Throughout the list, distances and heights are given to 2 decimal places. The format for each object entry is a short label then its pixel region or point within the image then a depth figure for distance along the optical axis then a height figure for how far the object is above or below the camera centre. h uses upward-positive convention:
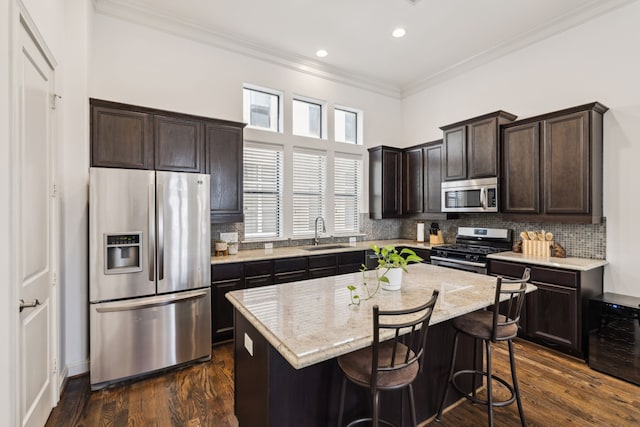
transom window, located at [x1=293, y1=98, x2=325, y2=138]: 4.83 +1.56
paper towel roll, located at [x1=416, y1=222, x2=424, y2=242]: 5.26 -0.33
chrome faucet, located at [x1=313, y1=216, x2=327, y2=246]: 4.84 -0.39
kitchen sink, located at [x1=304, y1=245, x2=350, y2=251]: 4.55 -0.53
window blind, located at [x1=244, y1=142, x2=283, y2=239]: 4.32 +0.34
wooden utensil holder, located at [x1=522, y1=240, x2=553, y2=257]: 3.62 -0.42
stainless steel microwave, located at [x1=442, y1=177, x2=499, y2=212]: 3.97 +0.25
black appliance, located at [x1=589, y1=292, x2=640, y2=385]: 2.66 -1.12
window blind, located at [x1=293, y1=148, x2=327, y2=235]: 4.74 +0.41
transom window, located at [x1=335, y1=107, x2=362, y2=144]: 5.30 +1.55
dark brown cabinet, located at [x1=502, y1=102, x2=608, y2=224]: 3.21 +0.54
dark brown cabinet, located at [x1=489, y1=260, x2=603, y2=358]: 3.01 -0.96
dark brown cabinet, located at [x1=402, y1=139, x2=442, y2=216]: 4.83 +0.58
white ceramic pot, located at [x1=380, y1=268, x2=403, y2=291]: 2.15 -0.46
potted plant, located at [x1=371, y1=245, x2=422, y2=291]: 2.10 -0.39
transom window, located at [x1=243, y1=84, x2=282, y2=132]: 4.41 +1.57
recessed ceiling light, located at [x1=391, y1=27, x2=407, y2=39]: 3.86 +2.32
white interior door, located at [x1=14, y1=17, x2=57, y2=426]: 1.76 -0.12
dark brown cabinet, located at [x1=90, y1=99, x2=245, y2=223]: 3.00 +0.74
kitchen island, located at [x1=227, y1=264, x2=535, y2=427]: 1.43 -0.59
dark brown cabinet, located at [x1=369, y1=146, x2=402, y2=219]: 5.20 +0.54
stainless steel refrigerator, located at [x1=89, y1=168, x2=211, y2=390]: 2.60 -0.53
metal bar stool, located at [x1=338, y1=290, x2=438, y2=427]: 1.40 -0.78
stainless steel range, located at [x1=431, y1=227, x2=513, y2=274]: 3.89 -0.49
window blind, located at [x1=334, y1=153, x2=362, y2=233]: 5.17 +0.36
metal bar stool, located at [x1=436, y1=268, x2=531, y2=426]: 1.92 -0.77
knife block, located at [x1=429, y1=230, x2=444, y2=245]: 4.94 -0.42
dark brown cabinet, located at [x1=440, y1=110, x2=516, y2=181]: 3.95 +0.92
